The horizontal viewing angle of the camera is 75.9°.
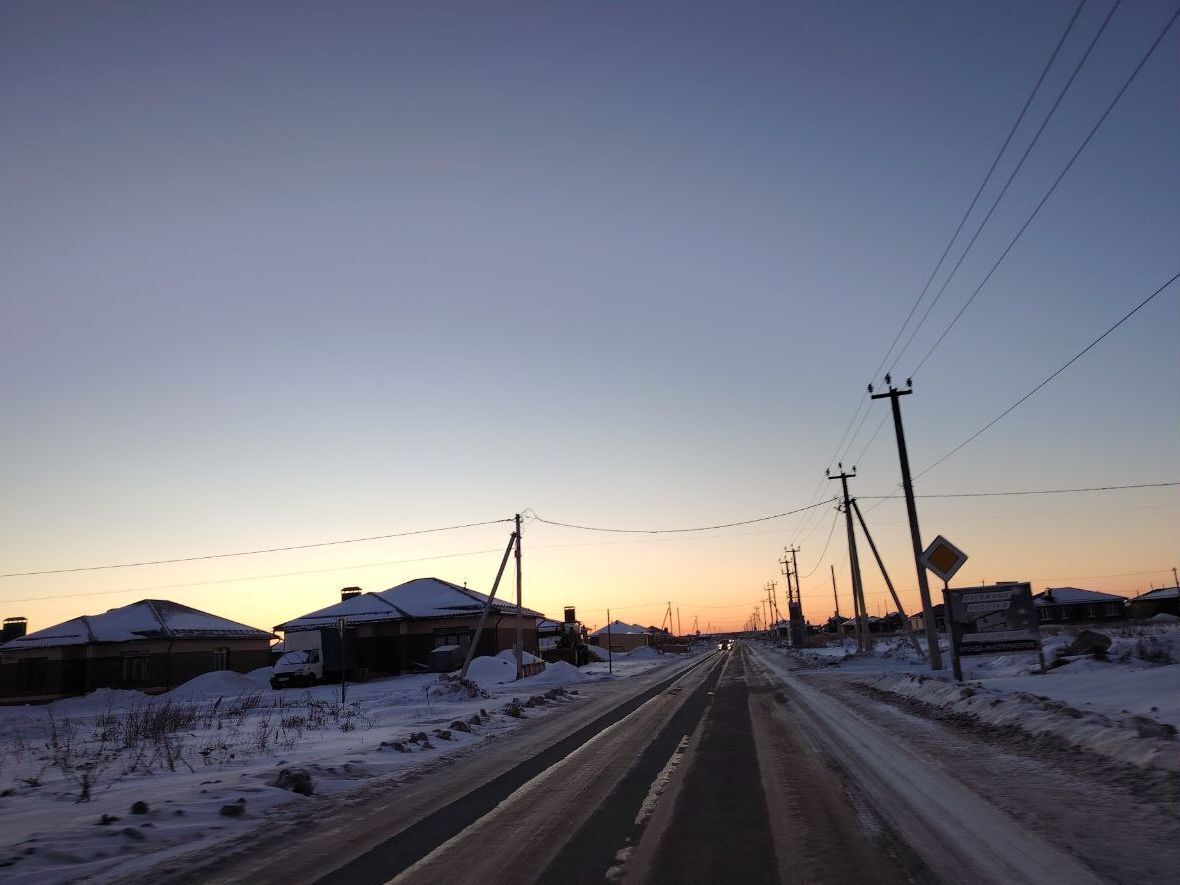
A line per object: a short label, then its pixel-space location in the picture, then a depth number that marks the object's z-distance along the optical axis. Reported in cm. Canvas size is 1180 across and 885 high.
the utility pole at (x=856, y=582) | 4453
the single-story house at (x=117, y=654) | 4747
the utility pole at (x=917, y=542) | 2495
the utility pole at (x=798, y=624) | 9165
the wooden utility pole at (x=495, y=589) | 3519
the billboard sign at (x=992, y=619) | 2034
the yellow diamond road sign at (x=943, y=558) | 1909
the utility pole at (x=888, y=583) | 3541
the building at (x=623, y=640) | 13971
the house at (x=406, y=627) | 5303
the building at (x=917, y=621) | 12064
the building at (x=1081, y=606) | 10412
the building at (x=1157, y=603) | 10062
